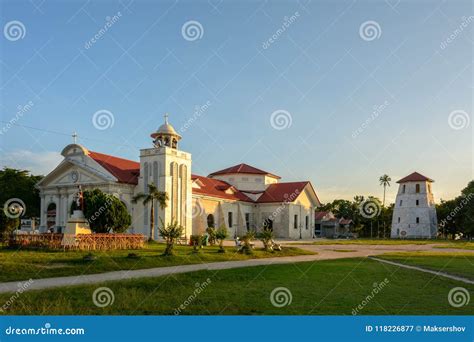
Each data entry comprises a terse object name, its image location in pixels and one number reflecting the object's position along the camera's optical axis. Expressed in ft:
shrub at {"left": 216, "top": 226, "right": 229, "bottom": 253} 90.07
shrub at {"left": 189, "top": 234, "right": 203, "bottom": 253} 91.01
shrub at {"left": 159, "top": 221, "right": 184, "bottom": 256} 75.20
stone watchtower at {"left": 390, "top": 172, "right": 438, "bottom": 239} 245.24
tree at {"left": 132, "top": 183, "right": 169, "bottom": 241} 127.44
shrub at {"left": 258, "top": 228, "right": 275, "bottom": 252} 91.25
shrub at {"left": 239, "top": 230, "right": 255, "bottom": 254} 83.20
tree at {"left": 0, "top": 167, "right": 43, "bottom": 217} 180.96
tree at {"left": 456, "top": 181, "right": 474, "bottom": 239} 206.18
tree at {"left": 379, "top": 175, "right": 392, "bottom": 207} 327.88
